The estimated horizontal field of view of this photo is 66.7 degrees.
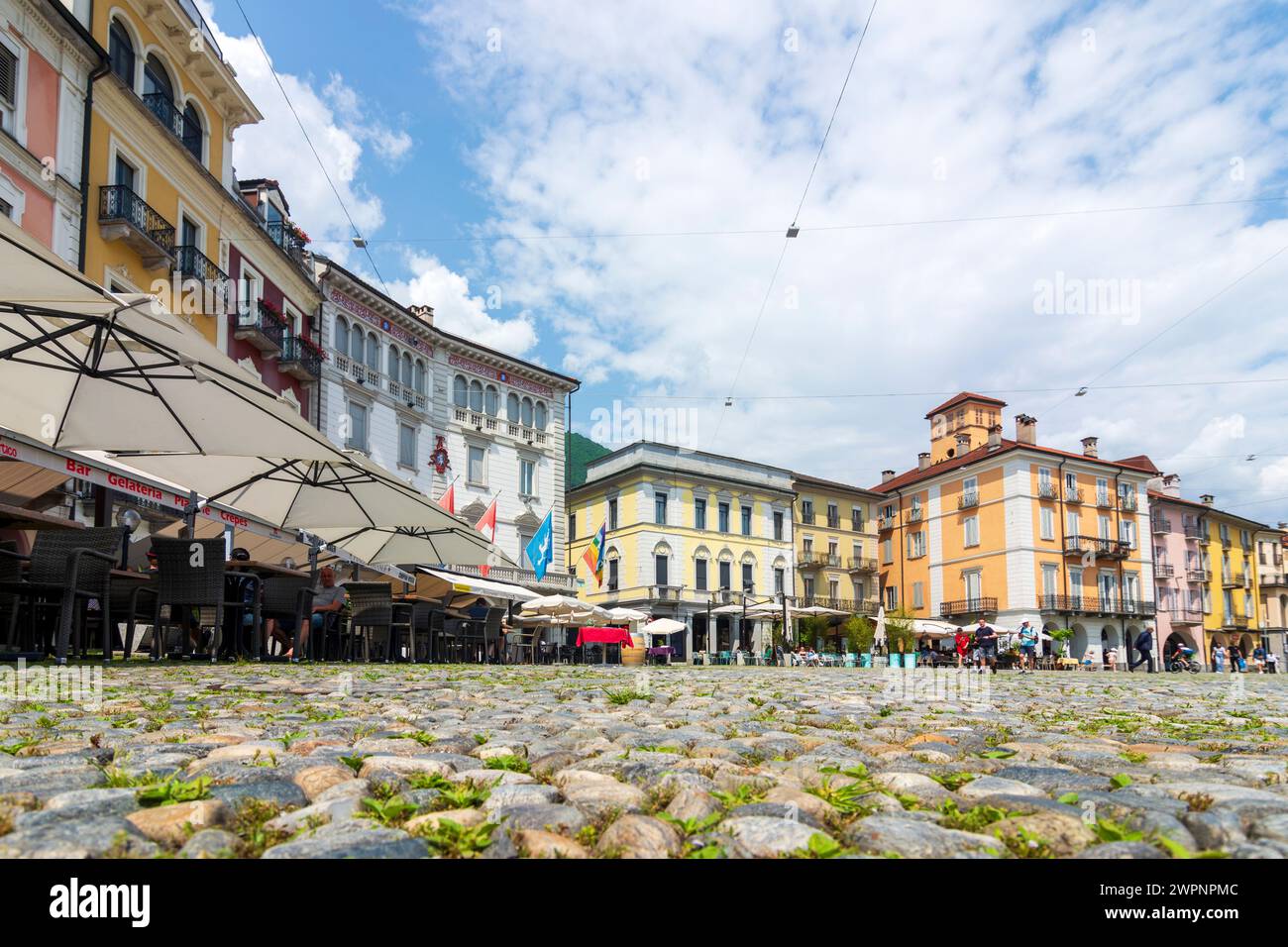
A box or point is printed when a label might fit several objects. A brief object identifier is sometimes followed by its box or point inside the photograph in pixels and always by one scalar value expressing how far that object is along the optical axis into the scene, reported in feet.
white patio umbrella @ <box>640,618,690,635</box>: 110.22
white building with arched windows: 104.32
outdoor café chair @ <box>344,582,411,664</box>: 44.04
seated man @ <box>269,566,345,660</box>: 44.21
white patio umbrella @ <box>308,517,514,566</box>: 49.08
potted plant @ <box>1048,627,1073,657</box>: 157.17
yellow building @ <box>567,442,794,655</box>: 161.99
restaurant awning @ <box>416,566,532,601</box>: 69.82
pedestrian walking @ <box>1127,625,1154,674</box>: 107.45
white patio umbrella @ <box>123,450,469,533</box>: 38.75
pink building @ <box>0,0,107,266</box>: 51.83
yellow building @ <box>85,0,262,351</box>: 60.03
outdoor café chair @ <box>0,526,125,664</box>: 24.43
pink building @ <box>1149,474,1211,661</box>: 194.49
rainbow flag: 95.30
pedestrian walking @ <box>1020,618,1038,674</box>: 95.45
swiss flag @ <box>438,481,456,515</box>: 89.16
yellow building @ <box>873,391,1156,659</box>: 170.09
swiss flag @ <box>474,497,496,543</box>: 89.09
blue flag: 82.94
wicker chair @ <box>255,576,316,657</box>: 38.19
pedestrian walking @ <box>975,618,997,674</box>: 82.38
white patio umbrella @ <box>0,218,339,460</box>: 23.61
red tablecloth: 90.22
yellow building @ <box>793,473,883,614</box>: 182.19
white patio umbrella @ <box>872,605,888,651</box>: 117.19
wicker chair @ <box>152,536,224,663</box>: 30.45
